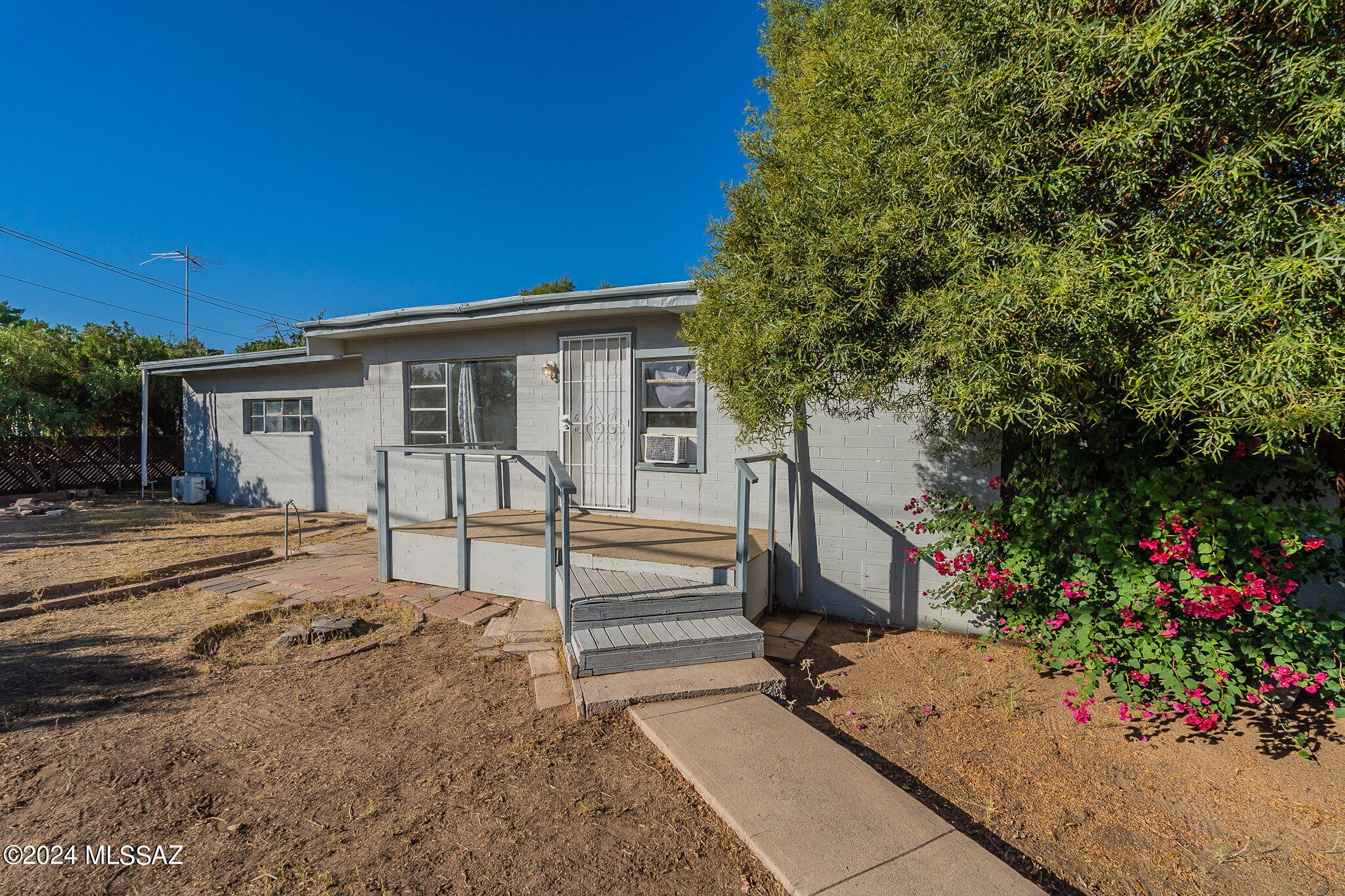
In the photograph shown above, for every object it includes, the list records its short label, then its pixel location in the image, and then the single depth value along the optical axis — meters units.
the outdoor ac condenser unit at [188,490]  10.81
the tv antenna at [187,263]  24.64
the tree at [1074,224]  1.88
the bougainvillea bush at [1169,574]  2.71
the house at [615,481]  3.99
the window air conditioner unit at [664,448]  5.61
